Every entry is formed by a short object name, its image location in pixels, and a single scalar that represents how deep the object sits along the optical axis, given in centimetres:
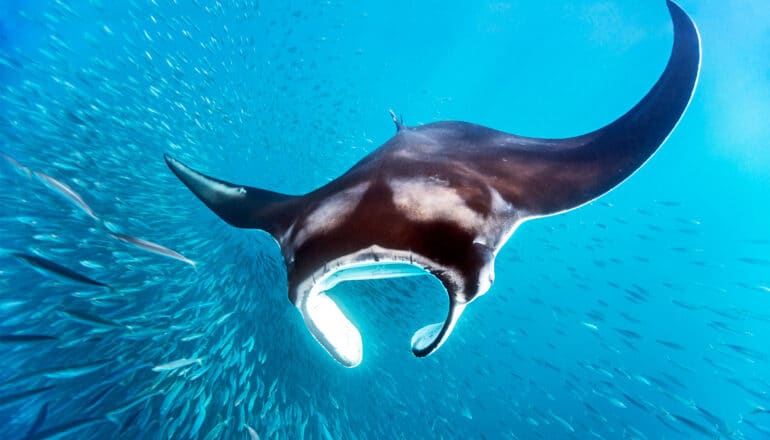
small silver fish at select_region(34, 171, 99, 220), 368
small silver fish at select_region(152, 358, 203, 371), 423
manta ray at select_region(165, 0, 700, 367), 121
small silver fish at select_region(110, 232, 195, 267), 361
